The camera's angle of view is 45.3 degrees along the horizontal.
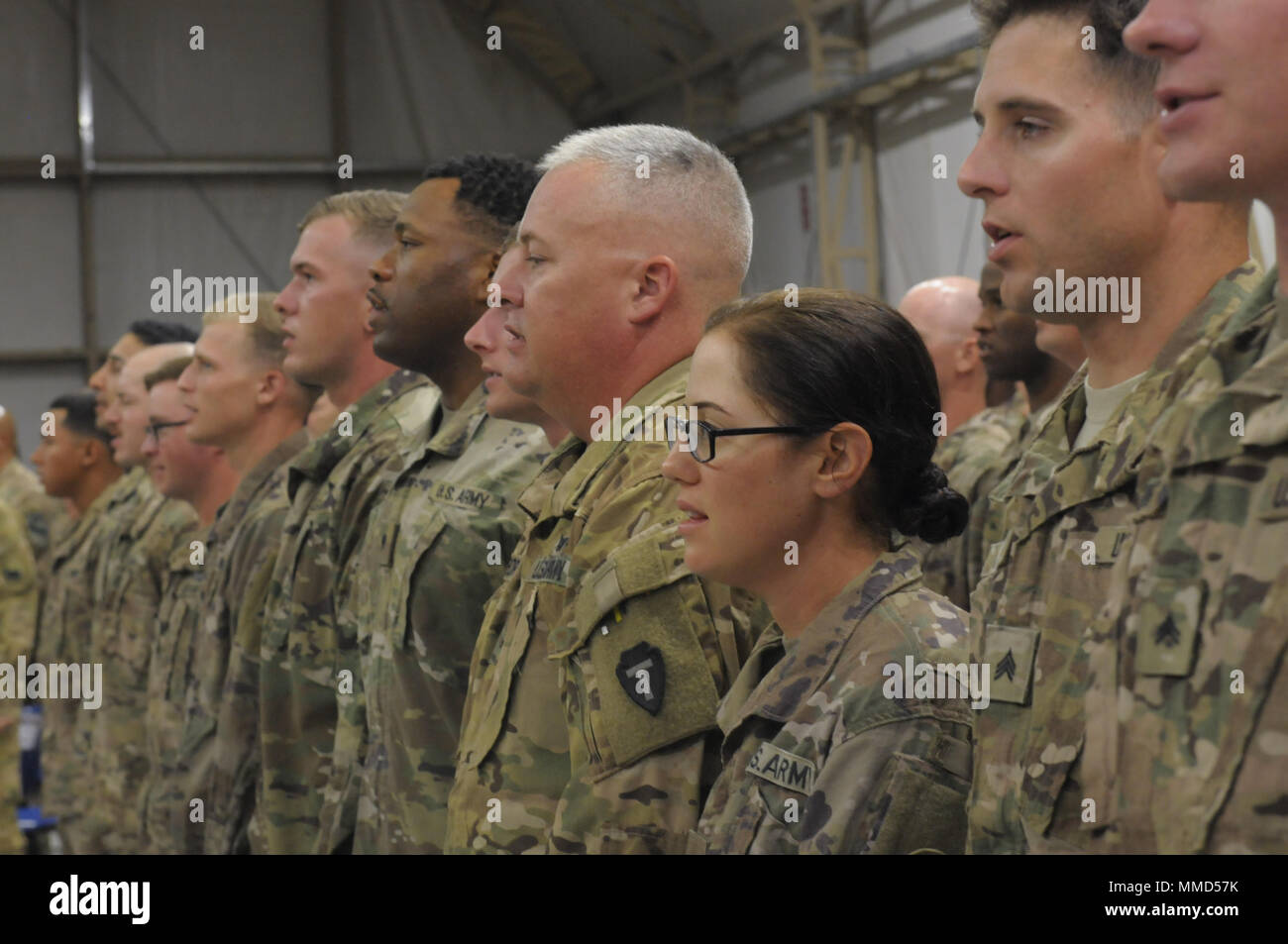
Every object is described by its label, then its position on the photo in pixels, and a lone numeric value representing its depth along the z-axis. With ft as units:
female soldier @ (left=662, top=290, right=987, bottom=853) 5.70
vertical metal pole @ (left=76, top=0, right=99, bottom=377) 43.80
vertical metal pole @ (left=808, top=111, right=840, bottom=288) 35.73
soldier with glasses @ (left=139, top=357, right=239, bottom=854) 14.73
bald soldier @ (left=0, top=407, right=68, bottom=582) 26.48
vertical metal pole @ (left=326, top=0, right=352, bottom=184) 45.96
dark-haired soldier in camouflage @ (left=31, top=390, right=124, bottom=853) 20.74
